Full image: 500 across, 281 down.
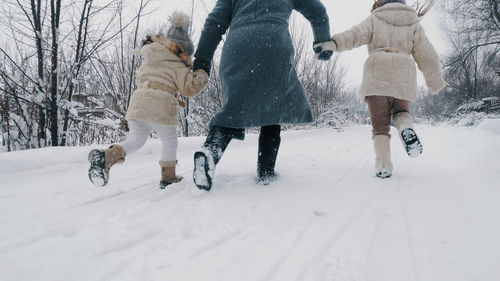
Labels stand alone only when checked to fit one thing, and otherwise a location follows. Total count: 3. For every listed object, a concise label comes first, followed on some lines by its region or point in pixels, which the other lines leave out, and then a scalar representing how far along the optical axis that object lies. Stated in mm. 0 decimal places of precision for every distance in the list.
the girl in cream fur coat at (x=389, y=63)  1902
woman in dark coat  1605
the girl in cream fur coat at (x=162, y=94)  1688
